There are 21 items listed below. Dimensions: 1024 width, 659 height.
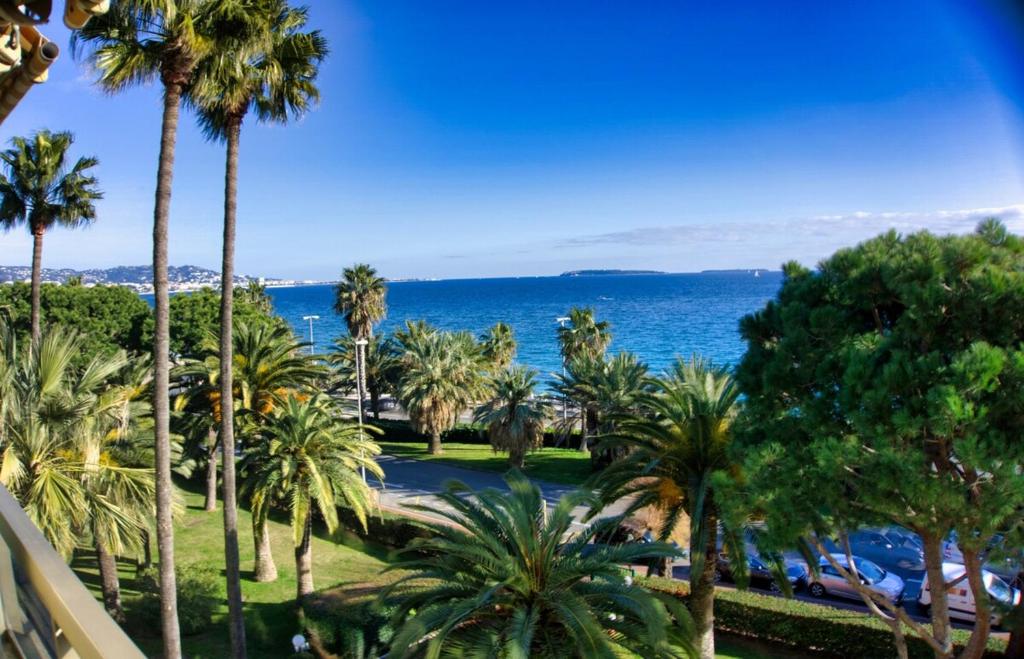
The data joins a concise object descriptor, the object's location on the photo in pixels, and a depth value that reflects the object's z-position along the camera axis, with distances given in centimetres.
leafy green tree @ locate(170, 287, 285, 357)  3941
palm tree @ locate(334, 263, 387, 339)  4975
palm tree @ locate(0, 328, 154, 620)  1055
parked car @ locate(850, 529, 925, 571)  2191
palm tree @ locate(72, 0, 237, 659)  1041
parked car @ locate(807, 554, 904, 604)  1792
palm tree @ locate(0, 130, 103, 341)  2073
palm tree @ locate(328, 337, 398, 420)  4388
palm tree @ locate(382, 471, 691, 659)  934
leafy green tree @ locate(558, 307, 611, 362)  4422
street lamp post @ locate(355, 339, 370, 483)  3359
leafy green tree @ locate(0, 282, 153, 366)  3694
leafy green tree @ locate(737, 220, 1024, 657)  758
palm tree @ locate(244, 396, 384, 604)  1531
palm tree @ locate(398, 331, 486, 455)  3497
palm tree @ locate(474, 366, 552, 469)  3092
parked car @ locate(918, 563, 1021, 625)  1684
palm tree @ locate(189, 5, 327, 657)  1239
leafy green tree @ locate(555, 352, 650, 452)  3022
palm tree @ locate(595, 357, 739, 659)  1291
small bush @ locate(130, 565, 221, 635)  1546
